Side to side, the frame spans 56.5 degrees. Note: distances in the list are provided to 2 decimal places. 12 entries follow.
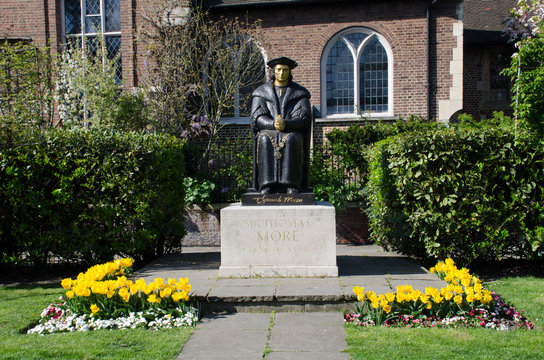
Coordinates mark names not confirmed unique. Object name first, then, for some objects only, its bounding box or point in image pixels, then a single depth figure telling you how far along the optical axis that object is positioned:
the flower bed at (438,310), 5.21
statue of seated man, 7.02
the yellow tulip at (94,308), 5.29
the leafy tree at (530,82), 9.39
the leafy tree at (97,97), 12.90
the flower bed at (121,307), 5.28
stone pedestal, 6.61
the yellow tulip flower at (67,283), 5.62
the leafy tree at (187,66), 14.04
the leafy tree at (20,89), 9.12
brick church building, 15.83
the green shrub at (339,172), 11.66
